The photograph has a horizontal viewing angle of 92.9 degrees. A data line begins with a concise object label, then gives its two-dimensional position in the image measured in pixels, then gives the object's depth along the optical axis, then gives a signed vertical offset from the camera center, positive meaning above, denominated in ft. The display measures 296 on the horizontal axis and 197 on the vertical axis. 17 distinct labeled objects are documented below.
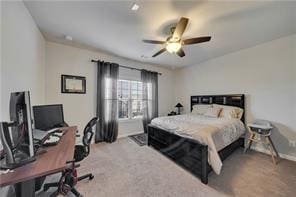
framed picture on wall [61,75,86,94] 11.62 +1.29
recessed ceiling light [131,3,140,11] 6.61 +4.42
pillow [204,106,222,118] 12.49 -1.20
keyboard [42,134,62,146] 5.09 -1.61
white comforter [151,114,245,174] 7.09 -1.93
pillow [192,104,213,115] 13.96 -1.02
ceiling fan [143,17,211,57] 7.46 +3.37
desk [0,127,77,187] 3.05 -1.68
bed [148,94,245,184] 7.08 -2.53
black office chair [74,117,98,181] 6.60 -2.27
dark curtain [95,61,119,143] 13.08 -0.29
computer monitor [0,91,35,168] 3.47 -0.92
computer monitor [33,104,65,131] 6.95 -0.92
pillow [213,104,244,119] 11.81 -1.19
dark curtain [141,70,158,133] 16.34 +0.39
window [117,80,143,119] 15.24 -0.01
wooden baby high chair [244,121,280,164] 9.63 -2.73
